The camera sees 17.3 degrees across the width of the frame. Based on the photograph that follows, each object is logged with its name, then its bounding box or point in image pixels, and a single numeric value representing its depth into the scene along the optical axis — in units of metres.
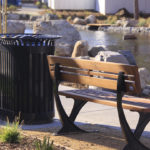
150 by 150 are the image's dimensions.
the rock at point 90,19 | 45.91
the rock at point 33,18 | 47.84
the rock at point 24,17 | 50.16
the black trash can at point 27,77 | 6.36
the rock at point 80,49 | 16.06
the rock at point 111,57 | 10.58
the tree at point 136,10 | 43.92
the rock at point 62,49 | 17.75
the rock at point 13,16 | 47.54
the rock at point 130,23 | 41.59
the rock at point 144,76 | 10.72
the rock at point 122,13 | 49.25
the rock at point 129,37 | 30.33
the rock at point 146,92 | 10.17
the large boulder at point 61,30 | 18.52
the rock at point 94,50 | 16.97
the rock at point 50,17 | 43.31
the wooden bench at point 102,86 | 5.15
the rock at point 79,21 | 45.09
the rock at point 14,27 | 20.57
